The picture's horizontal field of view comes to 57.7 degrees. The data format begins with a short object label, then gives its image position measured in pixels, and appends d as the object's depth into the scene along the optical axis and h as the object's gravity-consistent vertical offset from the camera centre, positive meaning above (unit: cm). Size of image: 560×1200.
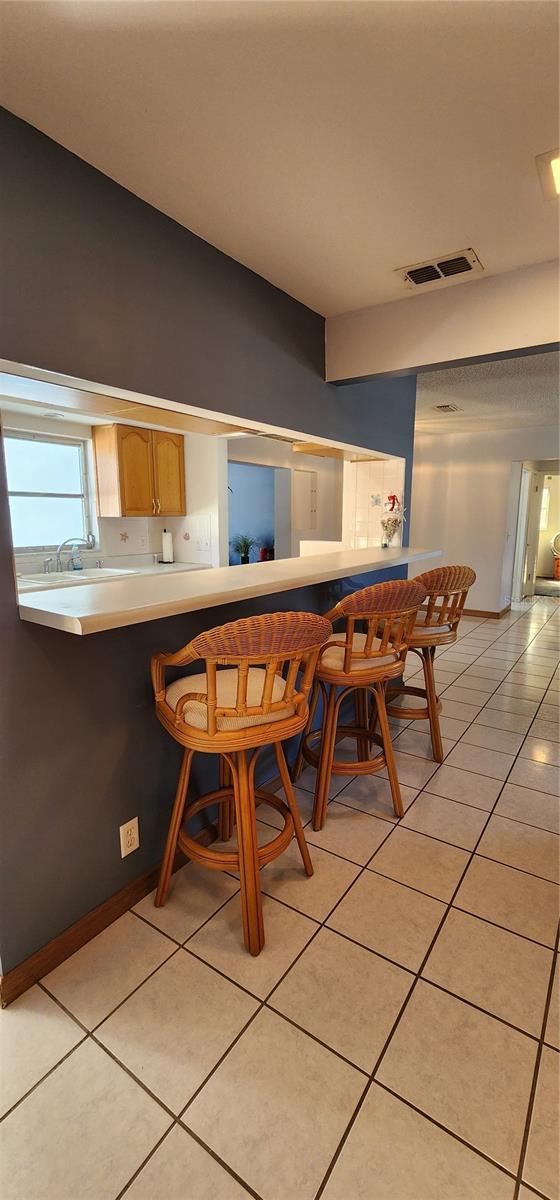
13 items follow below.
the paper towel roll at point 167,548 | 484 -37
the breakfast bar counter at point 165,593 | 131 -28
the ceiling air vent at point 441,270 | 205 +99
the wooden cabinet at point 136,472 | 425 +32
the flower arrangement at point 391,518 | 346 -7
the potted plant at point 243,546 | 734 -54
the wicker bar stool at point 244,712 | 137 -61
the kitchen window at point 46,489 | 400 +15
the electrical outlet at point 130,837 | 174 -112
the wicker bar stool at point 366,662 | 201 -65
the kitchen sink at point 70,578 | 350 -51
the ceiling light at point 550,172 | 144 +98
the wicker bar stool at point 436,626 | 269 -65
